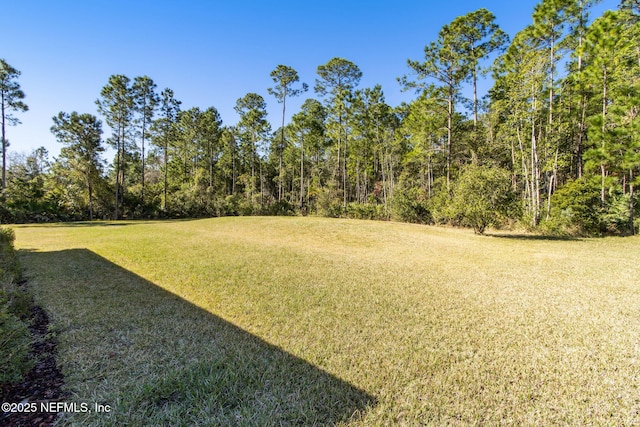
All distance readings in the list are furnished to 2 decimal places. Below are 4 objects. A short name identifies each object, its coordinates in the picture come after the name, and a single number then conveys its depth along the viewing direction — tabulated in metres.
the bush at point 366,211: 21.15
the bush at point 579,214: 12.91
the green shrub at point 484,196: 11.39
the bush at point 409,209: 19.08
